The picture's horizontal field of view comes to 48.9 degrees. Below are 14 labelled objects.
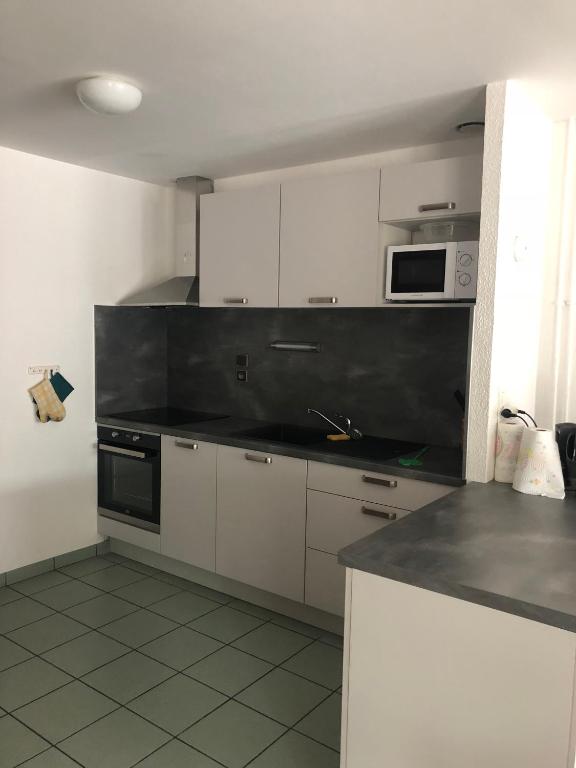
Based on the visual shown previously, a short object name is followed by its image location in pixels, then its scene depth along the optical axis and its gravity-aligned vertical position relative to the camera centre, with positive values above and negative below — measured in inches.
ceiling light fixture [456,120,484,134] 103.9 +34.4
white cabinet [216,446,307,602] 115.7 -36.5
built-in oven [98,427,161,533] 139.3 -34.6
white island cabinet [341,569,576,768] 53.4 -32.0
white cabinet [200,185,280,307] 125.7 +16.4
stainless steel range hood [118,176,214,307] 141.2 +16.9
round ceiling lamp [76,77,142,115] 87.8 +32.2
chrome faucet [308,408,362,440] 128.8 -20.3
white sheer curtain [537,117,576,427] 101.0 +6.6
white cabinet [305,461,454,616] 102.7 -30.7
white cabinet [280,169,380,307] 112.0 +16.3
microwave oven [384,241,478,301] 99.2 +9.8
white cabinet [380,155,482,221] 99.9 +23.5
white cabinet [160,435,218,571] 129.1 -36.7
